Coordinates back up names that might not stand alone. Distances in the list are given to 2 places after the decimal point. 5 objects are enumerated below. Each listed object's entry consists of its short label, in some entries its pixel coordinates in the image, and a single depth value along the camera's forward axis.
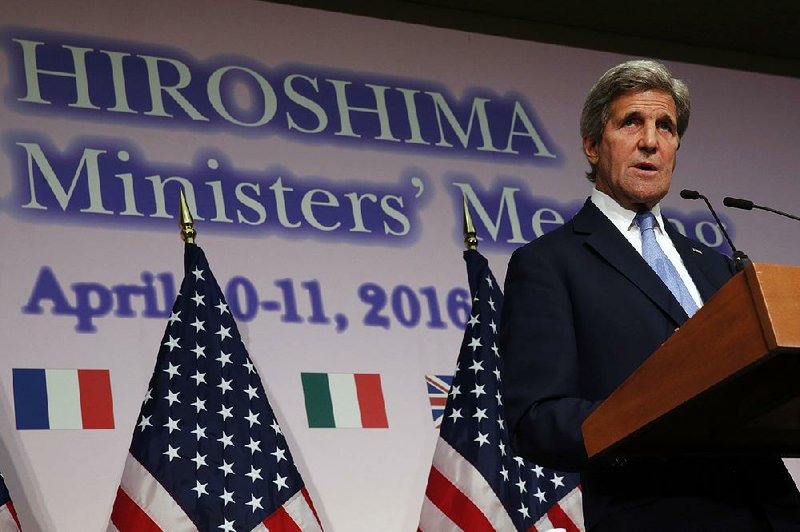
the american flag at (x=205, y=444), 7.08
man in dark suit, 3.55
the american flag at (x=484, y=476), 7.77
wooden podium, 2.69
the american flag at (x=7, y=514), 6.73
